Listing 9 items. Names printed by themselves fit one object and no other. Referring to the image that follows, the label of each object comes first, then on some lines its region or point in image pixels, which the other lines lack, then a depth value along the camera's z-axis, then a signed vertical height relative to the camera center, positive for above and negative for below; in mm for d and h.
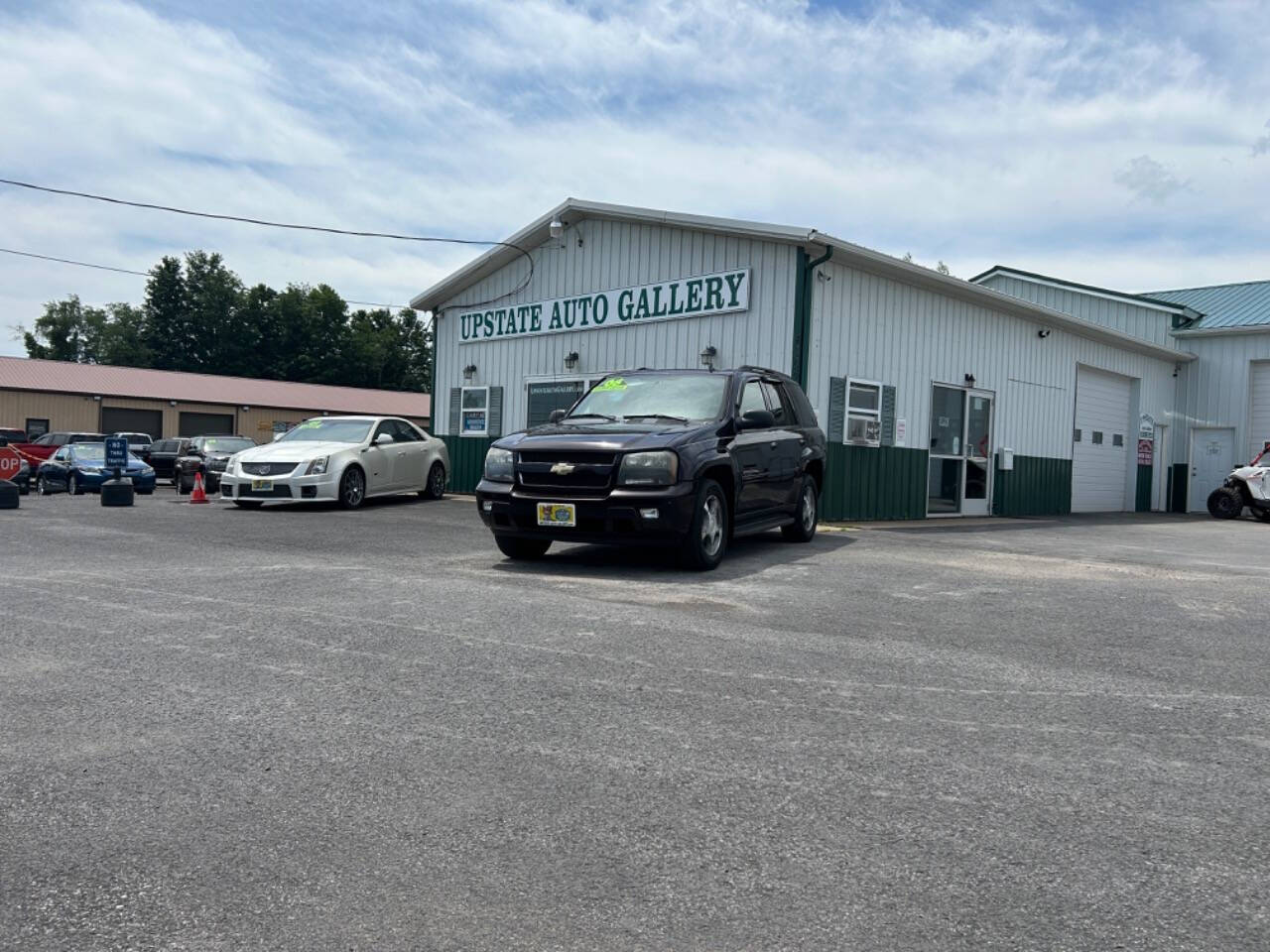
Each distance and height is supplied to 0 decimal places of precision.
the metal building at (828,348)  14727 +1877
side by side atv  21062 -373
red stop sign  16078 -507
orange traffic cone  16250 -864
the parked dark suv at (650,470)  8125 -128
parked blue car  21609 -797
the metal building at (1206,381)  24156 +2247
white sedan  14539 -313
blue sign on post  15930 -271
